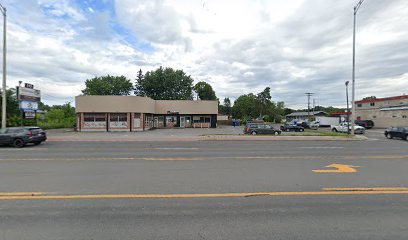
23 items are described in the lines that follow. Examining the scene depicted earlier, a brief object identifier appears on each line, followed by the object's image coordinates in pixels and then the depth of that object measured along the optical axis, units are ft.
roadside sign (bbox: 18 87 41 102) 89.32
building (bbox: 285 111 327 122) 302.25
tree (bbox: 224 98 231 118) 433.48
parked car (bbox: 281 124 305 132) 123.54
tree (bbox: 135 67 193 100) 208.44
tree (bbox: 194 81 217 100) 271.08
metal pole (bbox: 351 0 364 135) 82.43
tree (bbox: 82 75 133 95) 219.41
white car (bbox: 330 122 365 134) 108.78
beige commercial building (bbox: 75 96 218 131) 112.37
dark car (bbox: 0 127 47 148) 57.41
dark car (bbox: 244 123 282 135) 96.53
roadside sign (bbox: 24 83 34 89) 92.12
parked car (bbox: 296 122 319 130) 152.87
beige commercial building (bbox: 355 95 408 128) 147.54
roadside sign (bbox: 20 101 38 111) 89.10
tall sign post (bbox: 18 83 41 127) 88.98
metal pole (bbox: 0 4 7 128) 74.38
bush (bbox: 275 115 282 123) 304.01
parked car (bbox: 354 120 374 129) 151.91
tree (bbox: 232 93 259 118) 308.19
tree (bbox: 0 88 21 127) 117.74
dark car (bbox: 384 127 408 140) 79.71
